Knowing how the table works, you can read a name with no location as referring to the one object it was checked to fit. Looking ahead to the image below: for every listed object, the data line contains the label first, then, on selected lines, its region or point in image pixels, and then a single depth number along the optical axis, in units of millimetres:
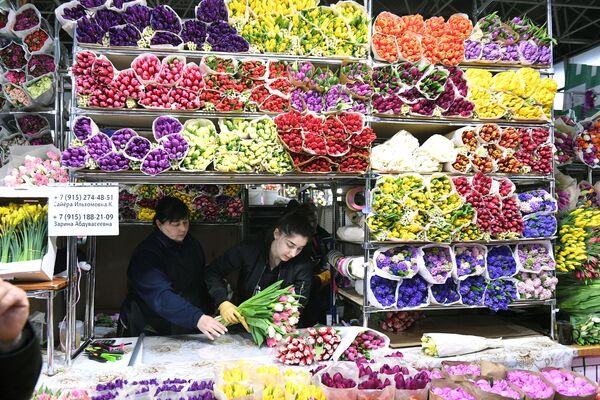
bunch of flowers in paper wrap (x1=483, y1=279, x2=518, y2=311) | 3215
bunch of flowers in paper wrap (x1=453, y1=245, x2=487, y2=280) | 3186
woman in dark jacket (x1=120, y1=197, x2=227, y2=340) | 2893
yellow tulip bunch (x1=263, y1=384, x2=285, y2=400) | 2074
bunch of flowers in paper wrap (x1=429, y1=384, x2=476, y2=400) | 2141
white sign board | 2590
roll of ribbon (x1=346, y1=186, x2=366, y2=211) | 3379
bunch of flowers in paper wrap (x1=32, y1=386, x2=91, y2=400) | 2062
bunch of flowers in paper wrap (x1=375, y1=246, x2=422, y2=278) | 3075
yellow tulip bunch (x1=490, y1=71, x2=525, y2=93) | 3330
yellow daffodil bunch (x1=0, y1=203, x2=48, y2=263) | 2564
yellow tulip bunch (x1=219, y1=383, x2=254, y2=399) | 2049
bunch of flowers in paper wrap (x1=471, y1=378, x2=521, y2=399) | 2199
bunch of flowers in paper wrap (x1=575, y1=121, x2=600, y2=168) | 4070
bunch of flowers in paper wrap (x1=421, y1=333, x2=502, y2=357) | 2912
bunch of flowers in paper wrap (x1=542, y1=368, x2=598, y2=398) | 2312
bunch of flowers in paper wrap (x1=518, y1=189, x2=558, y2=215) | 3328
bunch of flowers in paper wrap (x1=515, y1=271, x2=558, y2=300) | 3301
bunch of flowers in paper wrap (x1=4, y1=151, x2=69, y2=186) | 3021
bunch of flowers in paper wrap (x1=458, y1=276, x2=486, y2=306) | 3219
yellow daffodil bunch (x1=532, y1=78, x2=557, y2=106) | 3393
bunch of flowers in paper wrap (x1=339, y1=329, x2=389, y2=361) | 2791
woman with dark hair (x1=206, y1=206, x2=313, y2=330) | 3115
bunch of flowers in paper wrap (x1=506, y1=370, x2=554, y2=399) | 2242
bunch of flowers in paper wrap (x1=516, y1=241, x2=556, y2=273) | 3338
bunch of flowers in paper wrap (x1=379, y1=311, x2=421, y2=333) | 3377
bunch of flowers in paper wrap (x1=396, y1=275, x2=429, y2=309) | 3133
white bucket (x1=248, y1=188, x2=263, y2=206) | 6293
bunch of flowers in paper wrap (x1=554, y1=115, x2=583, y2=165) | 4086
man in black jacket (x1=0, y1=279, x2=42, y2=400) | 943
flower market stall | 2699
